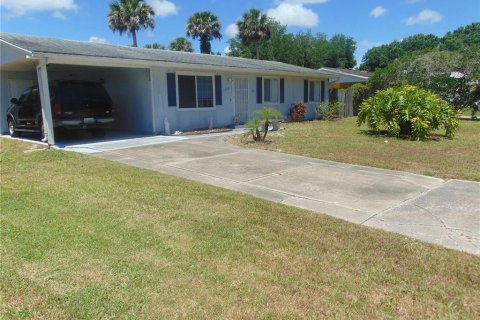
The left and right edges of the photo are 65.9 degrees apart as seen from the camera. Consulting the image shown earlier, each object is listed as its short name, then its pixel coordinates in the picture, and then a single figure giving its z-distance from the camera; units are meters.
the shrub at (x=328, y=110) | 21.08
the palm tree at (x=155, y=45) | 49.19
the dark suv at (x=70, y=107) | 10.85
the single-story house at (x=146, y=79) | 10.86
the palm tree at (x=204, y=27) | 42.19
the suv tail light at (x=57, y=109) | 10.69
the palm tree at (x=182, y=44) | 47.12
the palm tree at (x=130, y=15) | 38.69
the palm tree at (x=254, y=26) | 40.41
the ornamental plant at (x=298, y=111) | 19.56
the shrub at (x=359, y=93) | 24.95
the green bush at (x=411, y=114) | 12.16
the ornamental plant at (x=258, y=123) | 11.08
